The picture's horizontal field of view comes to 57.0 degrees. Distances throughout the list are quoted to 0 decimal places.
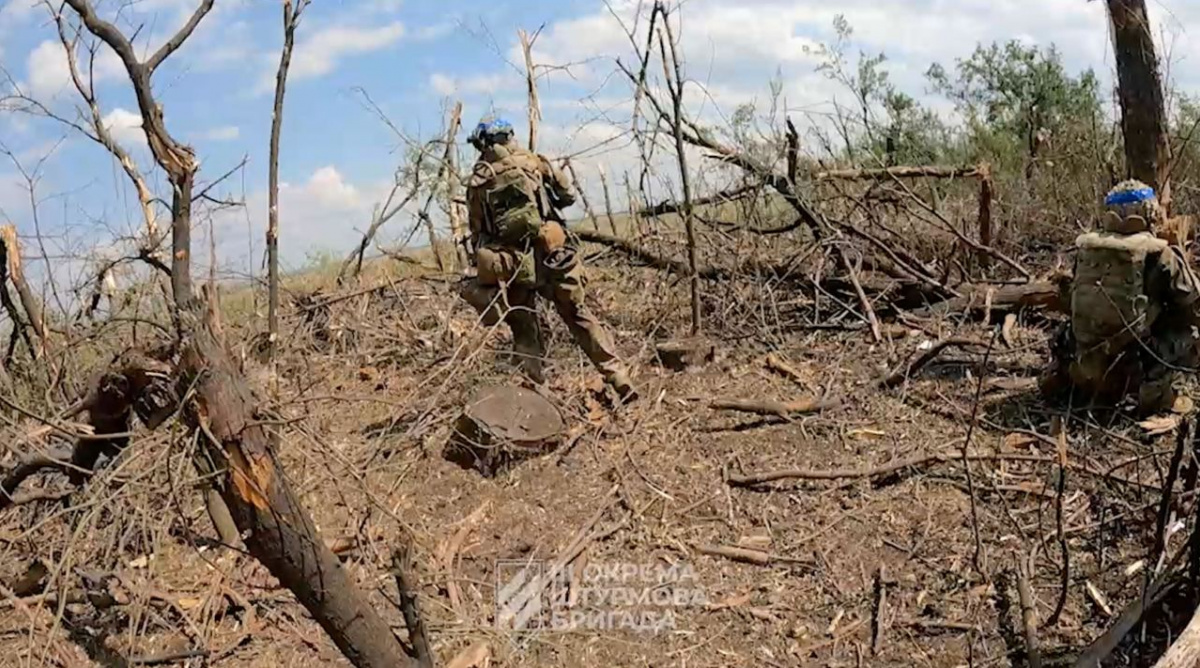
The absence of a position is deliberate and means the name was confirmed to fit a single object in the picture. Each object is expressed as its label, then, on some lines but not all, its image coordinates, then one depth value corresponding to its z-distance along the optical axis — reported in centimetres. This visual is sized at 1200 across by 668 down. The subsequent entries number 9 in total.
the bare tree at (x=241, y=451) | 350
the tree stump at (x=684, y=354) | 784
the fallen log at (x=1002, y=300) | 764
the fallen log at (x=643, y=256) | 897
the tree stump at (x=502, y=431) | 660
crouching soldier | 593
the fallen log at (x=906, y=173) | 859
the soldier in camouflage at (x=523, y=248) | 716
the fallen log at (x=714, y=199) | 898
